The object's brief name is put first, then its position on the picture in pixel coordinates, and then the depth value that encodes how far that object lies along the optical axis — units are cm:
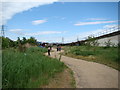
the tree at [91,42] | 1504
